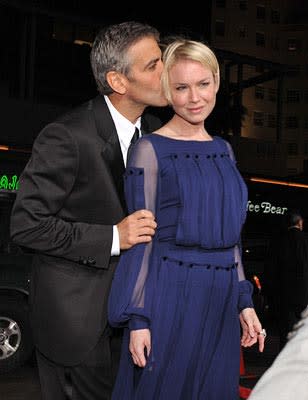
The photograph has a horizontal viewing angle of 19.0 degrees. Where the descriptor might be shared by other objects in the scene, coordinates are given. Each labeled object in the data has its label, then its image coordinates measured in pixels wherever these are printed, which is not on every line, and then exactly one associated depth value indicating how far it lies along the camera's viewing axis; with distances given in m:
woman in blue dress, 2.89
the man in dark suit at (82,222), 3.04
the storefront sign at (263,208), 25.62
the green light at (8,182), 17.08
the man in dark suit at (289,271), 9.79
